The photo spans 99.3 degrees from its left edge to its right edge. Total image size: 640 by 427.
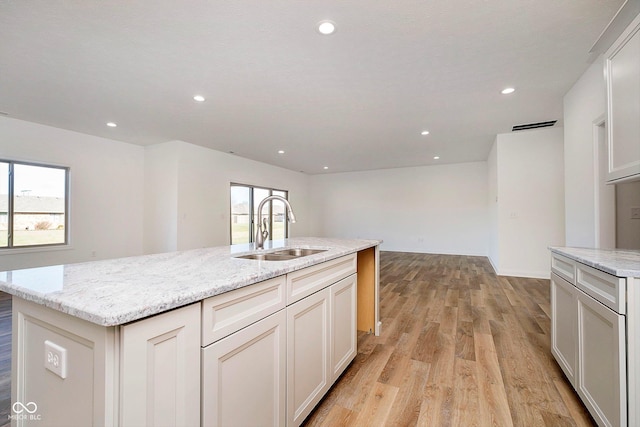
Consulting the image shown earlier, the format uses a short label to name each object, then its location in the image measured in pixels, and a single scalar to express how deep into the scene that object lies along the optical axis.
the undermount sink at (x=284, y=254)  1.89
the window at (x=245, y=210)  6.84
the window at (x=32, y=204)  4.12
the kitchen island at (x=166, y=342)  0.70
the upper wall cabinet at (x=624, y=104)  1.48
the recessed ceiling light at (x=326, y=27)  2.04
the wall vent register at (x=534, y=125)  4.26
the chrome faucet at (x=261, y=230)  2.02
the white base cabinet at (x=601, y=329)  1.14
